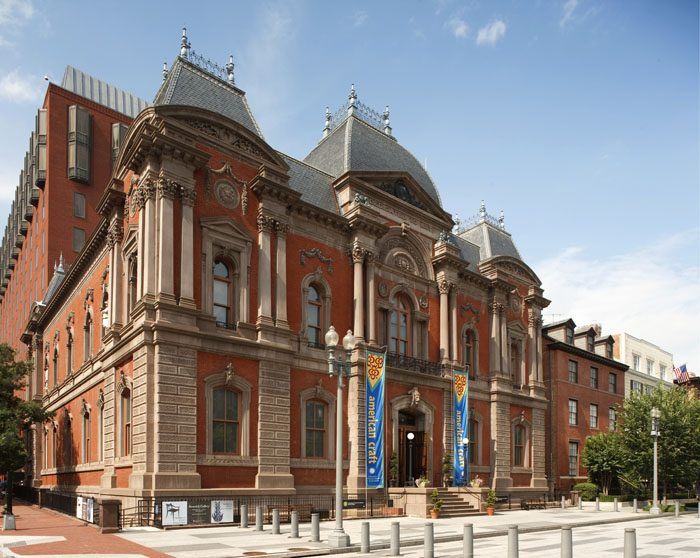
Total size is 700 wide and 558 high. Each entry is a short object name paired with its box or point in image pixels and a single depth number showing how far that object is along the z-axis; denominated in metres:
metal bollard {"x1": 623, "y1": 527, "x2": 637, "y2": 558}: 13.31
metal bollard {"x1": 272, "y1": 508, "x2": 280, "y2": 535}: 21.23
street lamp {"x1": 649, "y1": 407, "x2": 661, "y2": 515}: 35.09
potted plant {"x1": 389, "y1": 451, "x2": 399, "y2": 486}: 32.06
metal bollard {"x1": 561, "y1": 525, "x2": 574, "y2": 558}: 14.07
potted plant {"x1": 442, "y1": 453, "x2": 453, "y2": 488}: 34.56
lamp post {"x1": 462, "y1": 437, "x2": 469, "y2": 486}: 35.62
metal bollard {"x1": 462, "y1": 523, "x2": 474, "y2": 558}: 15.37
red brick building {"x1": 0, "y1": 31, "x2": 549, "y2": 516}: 25.70
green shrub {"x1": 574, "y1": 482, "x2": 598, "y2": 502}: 42.56
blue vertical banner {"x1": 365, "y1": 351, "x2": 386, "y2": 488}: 30.86
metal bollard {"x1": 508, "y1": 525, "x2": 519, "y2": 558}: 14.60
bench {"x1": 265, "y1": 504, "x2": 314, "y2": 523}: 26.11
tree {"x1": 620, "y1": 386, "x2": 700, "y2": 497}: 39.34
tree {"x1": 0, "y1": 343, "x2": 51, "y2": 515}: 31.05
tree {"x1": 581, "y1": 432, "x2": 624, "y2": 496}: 44.53
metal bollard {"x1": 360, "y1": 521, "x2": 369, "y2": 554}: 17.75
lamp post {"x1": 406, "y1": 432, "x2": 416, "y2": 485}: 34.14
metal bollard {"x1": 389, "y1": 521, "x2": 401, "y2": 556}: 17.17
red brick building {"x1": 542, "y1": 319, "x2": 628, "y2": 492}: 46.28
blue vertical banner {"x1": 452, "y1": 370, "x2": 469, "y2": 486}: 35.41
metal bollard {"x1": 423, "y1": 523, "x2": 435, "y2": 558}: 16.19
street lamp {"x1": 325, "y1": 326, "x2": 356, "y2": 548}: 18.34
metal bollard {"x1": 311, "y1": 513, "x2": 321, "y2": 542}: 19.45
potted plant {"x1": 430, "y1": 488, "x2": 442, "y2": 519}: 29.77
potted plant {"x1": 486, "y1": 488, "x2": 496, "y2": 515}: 33.31
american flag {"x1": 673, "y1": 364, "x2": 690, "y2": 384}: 67.50
